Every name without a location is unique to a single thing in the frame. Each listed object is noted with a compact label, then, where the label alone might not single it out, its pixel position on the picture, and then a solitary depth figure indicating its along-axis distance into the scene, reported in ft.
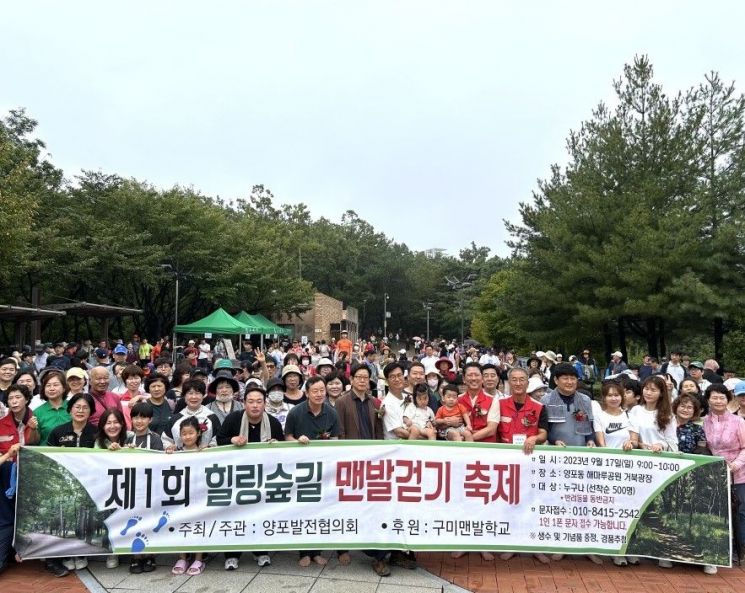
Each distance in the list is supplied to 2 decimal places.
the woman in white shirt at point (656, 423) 16.96
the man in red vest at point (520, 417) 16.72
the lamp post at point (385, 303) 210.48
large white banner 15.69
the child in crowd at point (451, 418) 17.84
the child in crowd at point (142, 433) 16.43
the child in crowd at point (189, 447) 15.57
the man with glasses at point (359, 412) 17.51
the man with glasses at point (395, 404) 17.76
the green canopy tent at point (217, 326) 75.61
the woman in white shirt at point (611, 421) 16.94
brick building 160.35
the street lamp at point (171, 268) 90.91
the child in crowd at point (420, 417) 17.67
